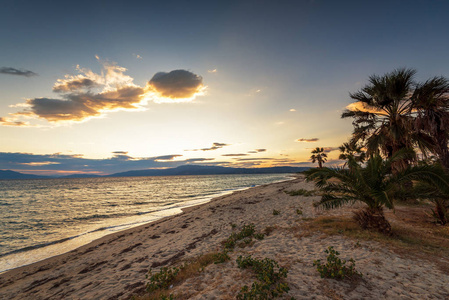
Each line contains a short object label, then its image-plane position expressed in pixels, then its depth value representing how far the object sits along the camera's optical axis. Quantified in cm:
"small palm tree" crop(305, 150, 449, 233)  739
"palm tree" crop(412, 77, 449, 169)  1018
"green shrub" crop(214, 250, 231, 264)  703
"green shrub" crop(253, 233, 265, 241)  941
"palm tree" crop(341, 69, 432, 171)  1191
